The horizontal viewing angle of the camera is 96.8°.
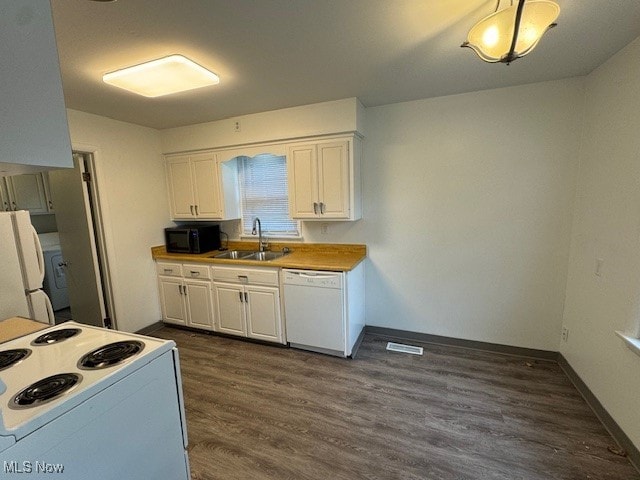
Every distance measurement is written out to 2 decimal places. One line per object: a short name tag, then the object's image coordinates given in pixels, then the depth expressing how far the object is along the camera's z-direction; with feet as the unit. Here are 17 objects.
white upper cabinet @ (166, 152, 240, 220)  11.09
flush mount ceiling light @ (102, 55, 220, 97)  6.13
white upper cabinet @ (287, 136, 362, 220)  9.15
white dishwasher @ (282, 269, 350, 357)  8.71
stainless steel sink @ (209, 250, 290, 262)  11.25
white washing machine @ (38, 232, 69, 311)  12.82
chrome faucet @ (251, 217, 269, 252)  11.41
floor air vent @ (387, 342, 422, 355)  9.39
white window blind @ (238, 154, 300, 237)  11.14
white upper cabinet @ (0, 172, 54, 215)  12.91
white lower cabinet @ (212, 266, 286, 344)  9.62
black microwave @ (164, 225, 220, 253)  11.14
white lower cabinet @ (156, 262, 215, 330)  10.64
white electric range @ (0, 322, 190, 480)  2.75
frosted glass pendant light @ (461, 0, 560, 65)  3.83
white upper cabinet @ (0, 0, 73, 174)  2.58
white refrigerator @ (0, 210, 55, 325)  6.92
